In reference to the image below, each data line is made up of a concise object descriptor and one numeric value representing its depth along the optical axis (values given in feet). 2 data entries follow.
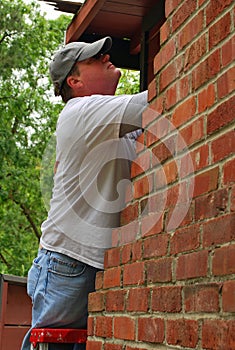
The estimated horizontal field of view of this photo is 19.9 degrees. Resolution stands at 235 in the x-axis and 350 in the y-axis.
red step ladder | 9.37
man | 9.51
